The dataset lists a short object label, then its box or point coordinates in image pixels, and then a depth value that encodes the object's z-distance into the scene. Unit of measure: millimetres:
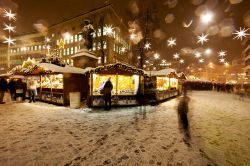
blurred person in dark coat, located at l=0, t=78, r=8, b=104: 13320
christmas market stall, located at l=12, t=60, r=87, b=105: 13266
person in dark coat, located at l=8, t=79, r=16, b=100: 15399
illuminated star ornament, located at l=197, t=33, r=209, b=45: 13025
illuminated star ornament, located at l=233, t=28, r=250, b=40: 9475
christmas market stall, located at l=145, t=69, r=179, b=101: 14906
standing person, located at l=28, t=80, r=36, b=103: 13970
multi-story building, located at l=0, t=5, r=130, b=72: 43219
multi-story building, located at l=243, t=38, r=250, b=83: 60631
